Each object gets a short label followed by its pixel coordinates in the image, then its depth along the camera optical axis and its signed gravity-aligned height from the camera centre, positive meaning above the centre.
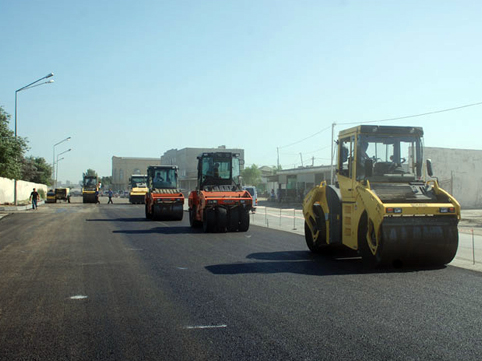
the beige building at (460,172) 44.09 +2.02
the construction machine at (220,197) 18.91 -0.07
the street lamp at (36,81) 33.88 +8.19
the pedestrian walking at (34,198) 39.00 -0.16
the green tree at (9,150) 34.38 +3.31
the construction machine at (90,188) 57.88 +0.92
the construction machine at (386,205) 9.62 -0.21
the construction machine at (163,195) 25.72 +0.02
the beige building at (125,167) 140.88 +8.37
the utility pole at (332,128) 47.70 +6.50
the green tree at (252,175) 132.38 +5.42
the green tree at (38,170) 77.69 +4.57
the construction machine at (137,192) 53.91 +0.39
